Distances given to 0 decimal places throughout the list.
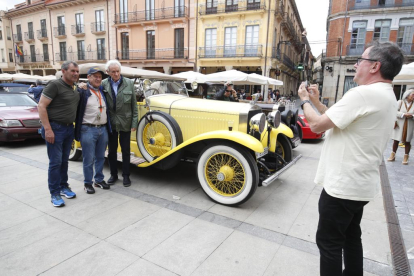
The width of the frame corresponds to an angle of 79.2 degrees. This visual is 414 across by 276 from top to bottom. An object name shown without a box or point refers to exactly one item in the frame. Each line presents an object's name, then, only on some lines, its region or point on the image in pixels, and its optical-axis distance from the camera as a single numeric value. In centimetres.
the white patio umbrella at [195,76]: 1227
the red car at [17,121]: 631
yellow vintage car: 336
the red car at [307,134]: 795
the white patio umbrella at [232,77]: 1130
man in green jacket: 384
